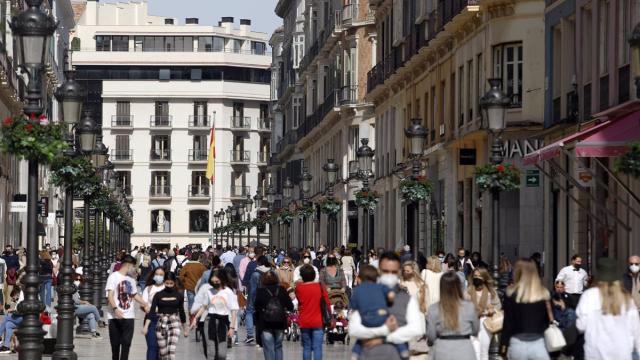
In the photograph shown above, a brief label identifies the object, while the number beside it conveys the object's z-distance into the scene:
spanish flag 133.50
